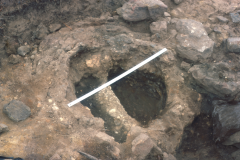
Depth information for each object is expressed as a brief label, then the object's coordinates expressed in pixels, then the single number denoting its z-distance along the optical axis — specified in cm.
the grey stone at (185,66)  292
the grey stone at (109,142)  218
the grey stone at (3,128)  207
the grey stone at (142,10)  318
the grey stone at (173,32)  312
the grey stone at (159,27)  315
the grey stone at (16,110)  224
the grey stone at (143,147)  218
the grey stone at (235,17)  327
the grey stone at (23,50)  284
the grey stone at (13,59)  276
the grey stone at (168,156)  223
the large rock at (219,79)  261
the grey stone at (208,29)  318
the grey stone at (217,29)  315
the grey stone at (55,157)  200
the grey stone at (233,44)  288
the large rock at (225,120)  247
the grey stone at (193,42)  288
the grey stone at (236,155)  249
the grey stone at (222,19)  328
